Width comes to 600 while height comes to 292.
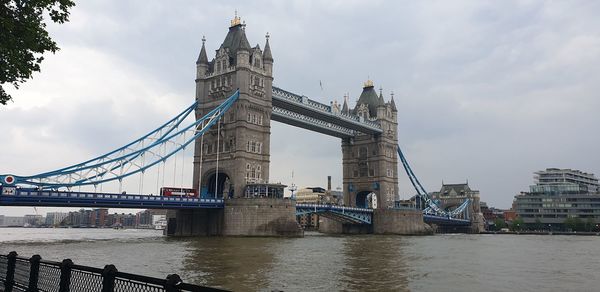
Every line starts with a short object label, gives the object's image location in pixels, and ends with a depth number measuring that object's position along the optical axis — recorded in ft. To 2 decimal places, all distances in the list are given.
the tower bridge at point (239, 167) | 213.87
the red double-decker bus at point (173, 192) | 238.27
